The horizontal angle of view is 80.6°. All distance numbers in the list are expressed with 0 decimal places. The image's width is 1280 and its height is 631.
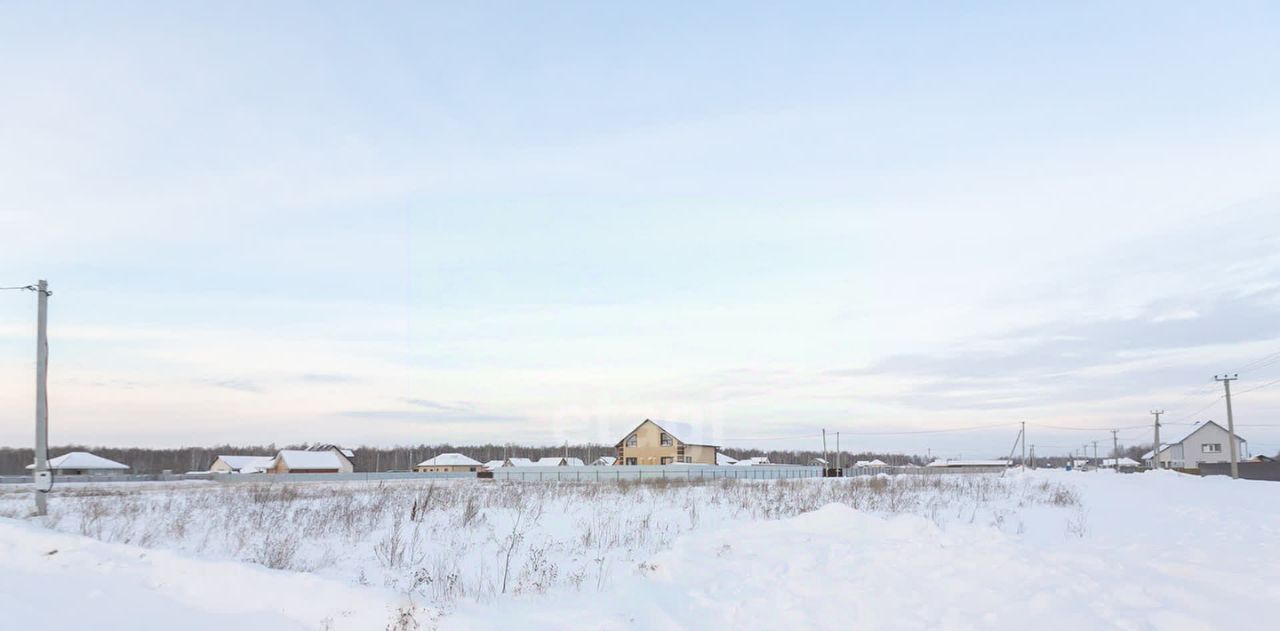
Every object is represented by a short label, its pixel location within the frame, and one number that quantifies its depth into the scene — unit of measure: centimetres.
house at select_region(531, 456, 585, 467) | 8575
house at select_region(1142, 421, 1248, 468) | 8119
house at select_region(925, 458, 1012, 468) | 13785
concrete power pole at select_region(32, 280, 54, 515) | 1476
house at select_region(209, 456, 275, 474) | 8706
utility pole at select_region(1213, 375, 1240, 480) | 4612
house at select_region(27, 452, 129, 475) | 7488
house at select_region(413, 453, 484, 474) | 9200
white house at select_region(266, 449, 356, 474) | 7675
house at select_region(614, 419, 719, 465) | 6300
